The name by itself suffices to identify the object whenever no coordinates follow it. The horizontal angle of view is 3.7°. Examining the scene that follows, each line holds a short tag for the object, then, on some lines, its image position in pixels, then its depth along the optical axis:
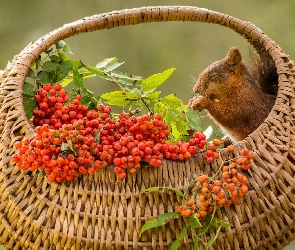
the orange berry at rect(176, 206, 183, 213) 4.41
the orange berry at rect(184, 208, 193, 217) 4.41
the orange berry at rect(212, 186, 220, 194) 4.41
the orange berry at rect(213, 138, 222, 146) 4.45
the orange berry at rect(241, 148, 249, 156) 4.44
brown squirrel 4.69
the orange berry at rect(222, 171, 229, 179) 4.43
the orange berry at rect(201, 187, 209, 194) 4.41
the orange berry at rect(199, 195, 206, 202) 4.41
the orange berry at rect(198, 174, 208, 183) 4.42
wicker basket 4.42
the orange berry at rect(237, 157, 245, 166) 4.44
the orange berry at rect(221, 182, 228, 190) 4.42
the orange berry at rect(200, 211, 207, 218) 4.41
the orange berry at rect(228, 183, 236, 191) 4.42
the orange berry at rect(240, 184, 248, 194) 4.42
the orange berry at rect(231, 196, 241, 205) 4.42
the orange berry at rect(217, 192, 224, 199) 4.41
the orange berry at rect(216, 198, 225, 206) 4.41
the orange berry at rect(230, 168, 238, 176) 4.43
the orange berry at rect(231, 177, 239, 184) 4.42
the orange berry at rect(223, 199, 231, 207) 4.42
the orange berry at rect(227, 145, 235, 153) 4.45
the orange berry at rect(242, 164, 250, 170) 4.44
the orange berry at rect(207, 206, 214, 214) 4.42
